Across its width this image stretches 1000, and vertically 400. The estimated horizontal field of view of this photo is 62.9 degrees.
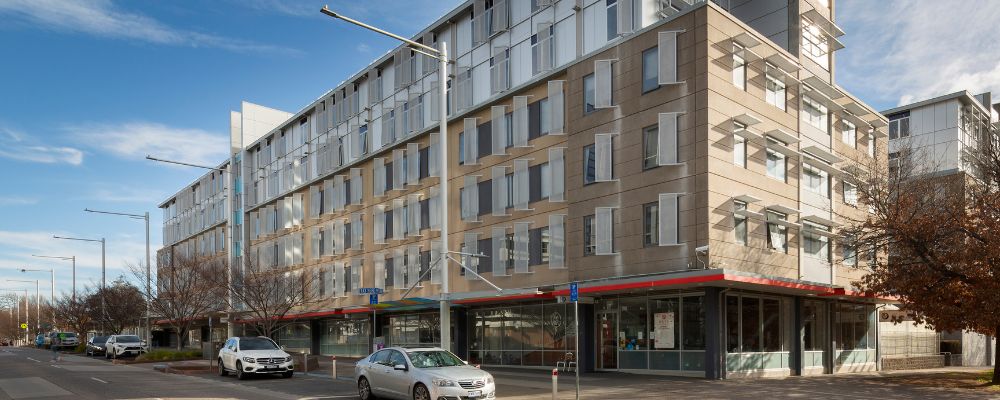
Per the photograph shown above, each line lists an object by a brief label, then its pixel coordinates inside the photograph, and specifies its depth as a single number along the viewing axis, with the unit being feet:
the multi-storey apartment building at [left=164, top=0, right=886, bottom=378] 86.22
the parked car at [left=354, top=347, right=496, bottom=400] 58.54
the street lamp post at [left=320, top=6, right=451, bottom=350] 76.28
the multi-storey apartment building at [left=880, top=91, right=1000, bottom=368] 137.18
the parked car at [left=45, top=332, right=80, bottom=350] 216.10
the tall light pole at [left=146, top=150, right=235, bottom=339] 148.05
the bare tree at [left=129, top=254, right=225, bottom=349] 153.28
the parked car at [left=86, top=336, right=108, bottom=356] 173.17
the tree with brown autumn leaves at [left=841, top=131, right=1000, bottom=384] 78.43
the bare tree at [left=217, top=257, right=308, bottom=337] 130.00
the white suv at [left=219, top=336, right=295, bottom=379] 91.97
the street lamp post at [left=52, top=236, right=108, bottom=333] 194.18
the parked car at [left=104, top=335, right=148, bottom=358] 151.61
